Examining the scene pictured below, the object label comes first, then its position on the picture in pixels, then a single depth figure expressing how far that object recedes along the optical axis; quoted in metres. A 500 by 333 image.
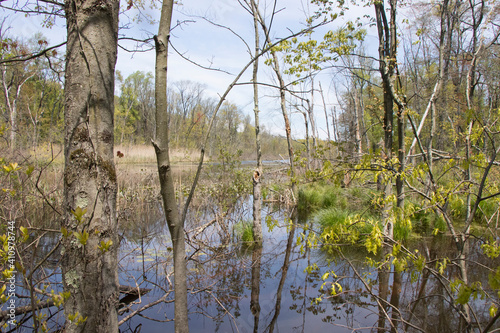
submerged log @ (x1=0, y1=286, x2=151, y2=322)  2.96
